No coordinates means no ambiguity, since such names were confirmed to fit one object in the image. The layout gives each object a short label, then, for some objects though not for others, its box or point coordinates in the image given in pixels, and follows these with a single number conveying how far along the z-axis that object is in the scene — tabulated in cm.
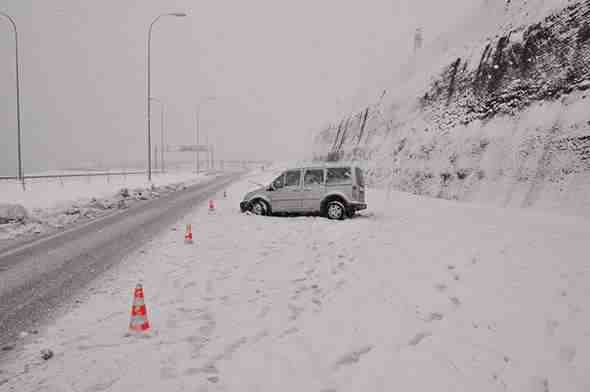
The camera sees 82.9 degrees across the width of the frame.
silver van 1085
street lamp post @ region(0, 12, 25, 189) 2416
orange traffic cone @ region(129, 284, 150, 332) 366
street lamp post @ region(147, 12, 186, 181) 2807
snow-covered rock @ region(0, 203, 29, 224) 1066
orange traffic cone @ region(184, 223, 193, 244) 775
